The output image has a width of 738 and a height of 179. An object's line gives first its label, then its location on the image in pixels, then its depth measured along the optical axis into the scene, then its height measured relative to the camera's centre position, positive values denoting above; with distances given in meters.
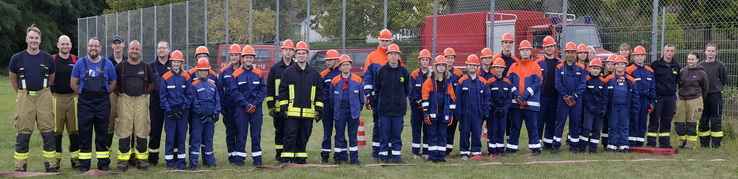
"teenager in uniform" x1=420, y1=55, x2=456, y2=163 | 10.14 -0.27
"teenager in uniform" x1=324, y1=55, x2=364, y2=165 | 9.96 -0.22
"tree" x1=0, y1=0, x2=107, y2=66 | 50.44 +4.44
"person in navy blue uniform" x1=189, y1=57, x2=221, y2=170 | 9.53 -0.29
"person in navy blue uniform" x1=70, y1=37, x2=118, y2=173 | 8.97 -0.18
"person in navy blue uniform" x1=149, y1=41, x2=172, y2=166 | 9.67 -0.23
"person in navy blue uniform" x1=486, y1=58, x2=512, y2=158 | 10.81 -0.31
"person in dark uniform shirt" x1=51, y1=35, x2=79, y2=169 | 9.40 -0.14
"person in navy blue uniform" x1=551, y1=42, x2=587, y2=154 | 11.16 -0.08
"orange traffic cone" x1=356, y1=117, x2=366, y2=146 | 12.57 -0.85
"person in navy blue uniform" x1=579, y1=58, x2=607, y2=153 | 11.27 -0.23
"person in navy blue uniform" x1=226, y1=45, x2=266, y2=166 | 9.93 -0.22
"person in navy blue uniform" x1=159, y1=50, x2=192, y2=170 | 9.32 -0.27
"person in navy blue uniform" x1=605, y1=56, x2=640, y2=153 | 11.37 -0.21
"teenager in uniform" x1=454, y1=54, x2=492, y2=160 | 10.55 -0.24
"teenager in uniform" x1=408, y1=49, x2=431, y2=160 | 10.28 -0.13
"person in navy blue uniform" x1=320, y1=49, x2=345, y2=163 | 10.34 -0.24
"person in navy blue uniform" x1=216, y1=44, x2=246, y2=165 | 10.02 -0.21
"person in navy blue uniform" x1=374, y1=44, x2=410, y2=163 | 9.98 -0.19
